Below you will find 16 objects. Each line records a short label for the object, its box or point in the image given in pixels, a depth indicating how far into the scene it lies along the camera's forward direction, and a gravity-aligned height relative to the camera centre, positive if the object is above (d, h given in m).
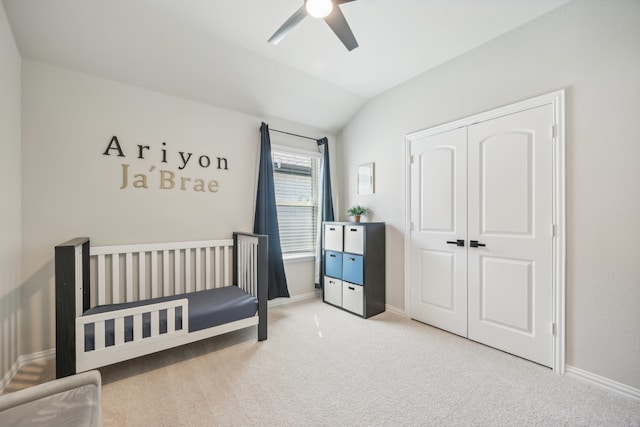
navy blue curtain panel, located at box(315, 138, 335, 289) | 3.70 +0.18
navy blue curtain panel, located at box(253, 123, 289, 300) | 3.19 -0.04
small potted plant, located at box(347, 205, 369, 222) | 3.36 +0.03
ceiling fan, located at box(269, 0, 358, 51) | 1.60 +1.28
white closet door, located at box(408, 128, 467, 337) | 2.54 -0.17
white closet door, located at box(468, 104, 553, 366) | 2.04 -0.16
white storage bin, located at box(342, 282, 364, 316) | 3.04 -0.99
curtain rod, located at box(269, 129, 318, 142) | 3.42 +1.08
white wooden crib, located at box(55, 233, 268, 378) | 1.67 -0.71
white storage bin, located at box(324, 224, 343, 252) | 3.31 -0.30
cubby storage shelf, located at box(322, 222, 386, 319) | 3.02 -0.64
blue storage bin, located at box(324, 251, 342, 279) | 3.30 -0.64
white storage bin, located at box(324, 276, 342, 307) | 3.30 -0.99
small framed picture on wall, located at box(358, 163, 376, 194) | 3.40 +0.47
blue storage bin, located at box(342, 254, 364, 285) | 3.05 -0.65
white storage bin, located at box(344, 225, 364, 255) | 3.05 -0.29
